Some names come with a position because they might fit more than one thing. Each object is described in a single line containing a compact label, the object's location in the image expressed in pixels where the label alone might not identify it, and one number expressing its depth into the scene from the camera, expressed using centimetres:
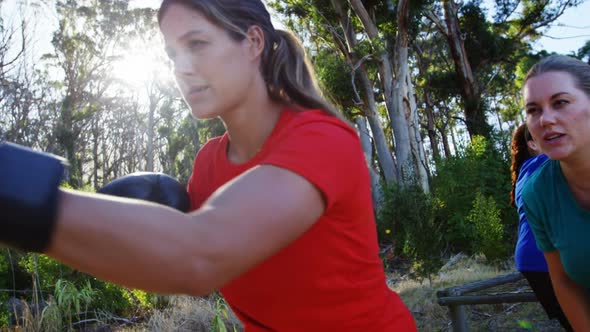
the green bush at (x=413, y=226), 748
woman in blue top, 306
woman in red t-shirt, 73
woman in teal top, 207
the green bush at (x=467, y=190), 1096
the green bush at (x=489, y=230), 859
